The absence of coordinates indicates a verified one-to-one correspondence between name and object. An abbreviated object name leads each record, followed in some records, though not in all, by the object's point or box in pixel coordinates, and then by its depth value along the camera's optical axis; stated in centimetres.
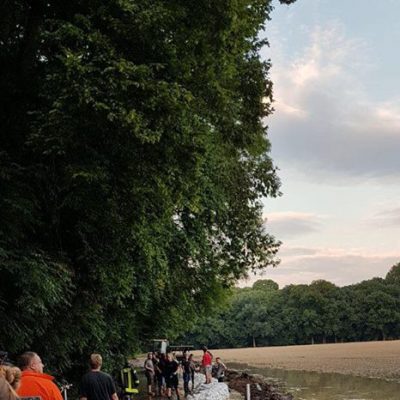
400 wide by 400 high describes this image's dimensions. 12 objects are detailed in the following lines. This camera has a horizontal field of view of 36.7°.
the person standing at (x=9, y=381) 480
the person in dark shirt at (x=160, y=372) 2181
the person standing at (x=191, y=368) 2504
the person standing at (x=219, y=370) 2772
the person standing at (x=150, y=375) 2327
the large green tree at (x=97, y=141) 1167
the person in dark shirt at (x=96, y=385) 829
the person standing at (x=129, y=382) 1681
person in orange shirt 605
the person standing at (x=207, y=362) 2445
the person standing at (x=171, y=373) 2125
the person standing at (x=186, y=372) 2434
